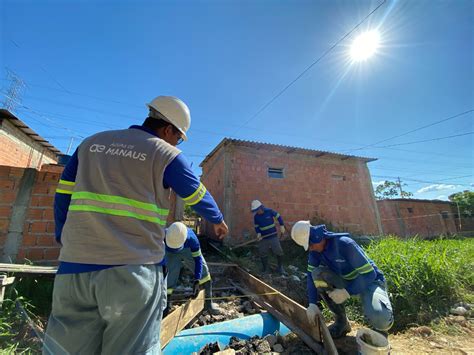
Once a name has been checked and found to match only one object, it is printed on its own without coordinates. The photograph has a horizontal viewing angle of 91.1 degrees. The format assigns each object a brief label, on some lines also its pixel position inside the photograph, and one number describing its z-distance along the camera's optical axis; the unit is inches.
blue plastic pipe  89.3
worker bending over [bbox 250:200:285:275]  225.3
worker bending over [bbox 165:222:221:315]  129.3
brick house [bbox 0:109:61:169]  340.8
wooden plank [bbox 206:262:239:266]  206.3
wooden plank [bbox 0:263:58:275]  103.5
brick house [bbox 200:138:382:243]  317.7
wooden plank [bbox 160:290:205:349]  87.4
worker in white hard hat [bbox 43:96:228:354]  36.3
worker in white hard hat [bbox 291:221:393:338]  90.0
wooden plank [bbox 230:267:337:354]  89.0
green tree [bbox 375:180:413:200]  1252.5
